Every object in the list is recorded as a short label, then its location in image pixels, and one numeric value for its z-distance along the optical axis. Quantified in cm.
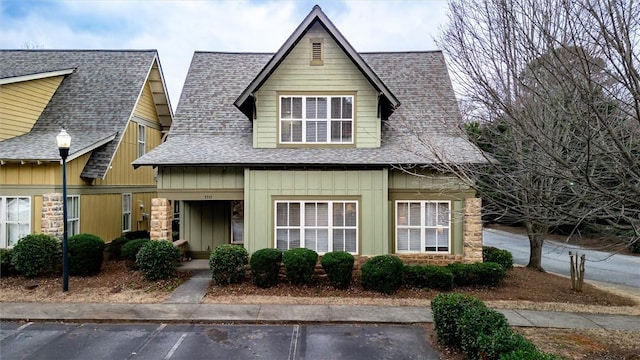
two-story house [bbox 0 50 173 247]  1174
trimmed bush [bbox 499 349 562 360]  465
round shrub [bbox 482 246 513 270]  1221
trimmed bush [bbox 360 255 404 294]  982
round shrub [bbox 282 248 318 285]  1011
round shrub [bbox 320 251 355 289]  1006
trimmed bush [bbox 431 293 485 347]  652
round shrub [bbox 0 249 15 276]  1071
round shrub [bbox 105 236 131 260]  1319
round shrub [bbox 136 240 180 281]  1036
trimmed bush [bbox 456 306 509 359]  579
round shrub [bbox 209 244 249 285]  1016
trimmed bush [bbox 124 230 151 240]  1490
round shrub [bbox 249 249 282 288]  1008
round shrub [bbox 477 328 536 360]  514
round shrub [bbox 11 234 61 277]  1048
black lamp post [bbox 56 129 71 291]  966
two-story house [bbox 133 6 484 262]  1112
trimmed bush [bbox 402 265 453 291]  1019
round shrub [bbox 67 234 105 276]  1088
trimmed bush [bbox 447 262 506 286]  1048
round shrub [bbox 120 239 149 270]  1178
